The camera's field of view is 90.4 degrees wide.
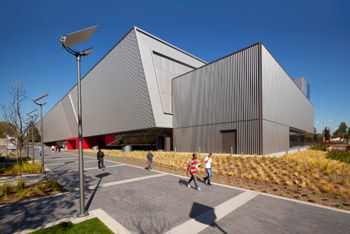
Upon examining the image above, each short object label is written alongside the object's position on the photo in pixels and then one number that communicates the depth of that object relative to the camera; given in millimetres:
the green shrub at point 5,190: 7373
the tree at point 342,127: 130112
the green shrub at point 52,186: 8588
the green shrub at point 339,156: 15355
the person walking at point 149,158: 13930
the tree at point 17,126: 10540
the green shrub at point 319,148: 27923
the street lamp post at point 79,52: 5325
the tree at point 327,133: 87488
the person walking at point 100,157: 14157
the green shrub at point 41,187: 8262
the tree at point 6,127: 13283
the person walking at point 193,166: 8398
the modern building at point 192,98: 18484
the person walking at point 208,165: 9070
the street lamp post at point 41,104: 12520
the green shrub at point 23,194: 7416
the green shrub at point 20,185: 8305
